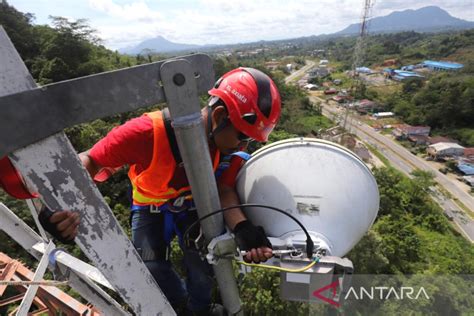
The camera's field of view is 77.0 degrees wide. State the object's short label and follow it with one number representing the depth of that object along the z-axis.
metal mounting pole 1.14
